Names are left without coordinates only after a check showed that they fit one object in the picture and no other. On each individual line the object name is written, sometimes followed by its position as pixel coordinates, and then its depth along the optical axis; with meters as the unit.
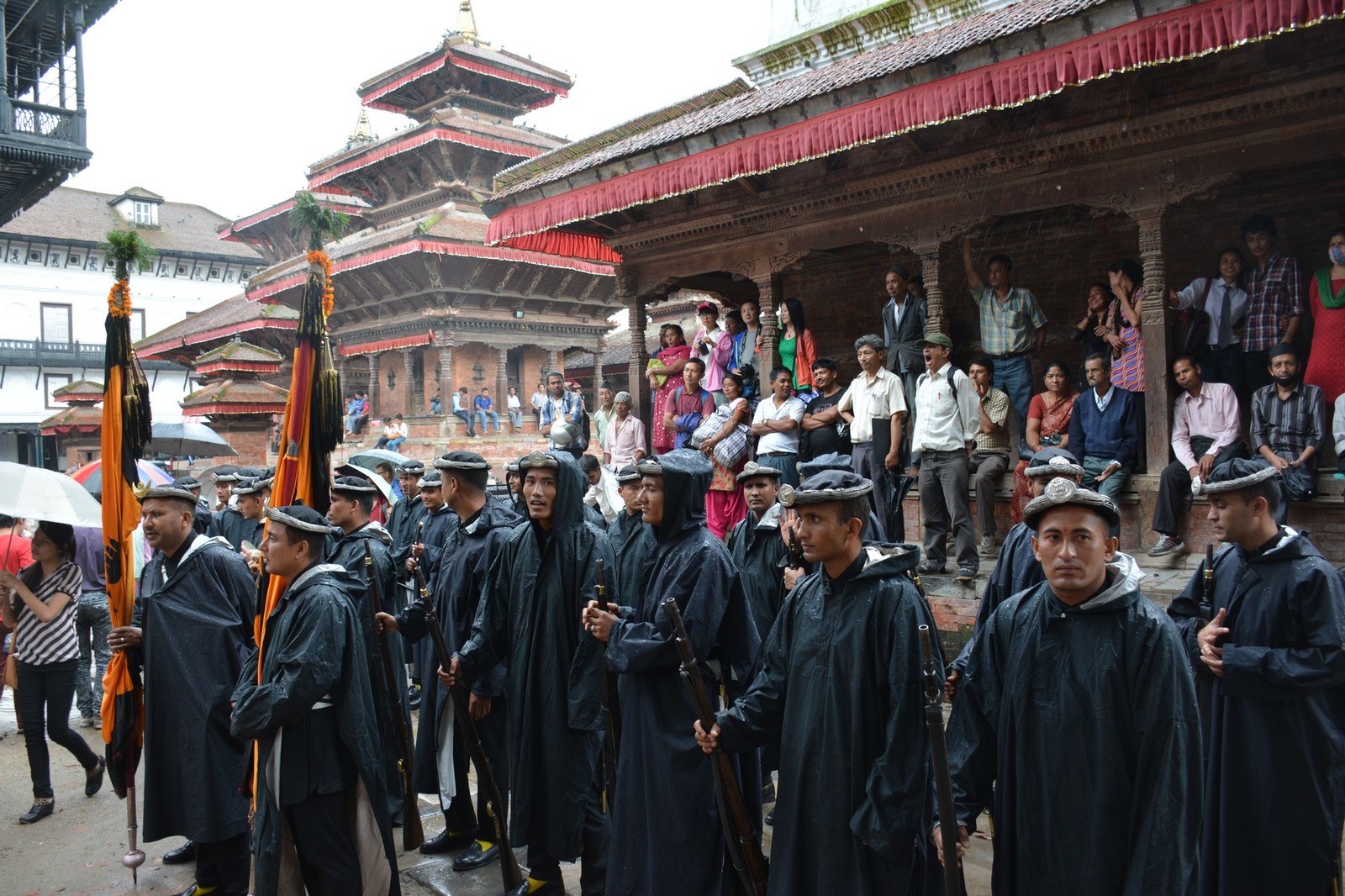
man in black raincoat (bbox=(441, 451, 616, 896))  4.21
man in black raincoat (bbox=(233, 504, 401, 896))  3.66
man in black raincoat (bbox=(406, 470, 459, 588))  6.73
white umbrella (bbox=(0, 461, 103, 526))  5.27
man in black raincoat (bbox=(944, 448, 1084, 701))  4.45
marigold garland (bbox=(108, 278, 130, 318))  5.27
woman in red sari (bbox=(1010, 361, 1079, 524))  7.59
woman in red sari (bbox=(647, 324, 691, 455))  10.85
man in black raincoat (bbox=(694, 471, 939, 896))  2.85
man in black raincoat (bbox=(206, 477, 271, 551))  7.57
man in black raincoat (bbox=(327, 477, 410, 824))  4.73
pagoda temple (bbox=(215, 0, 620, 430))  24.42
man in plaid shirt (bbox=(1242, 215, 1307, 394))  7.12
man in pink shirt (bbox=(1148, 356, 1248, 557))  6.87
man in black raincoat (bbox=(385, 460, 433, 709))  7.70
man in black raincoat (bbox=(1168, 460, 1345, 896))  3.30
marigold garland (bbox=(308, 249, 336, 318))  4.70
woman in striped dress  7.66
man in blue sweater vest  7.15
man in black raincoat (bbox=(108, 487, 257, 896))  4.48
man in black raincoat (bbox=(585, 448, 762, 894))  3.62
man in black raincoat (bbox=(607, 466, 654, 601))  4.42
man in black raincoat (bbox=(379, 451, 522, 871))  4.75
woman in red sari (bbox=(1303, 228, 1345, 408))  6.70
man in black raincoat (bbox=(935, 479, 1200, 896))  2.55
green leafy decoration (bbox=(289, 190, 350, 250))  4.71
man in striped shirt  6.29
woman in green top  9.69
